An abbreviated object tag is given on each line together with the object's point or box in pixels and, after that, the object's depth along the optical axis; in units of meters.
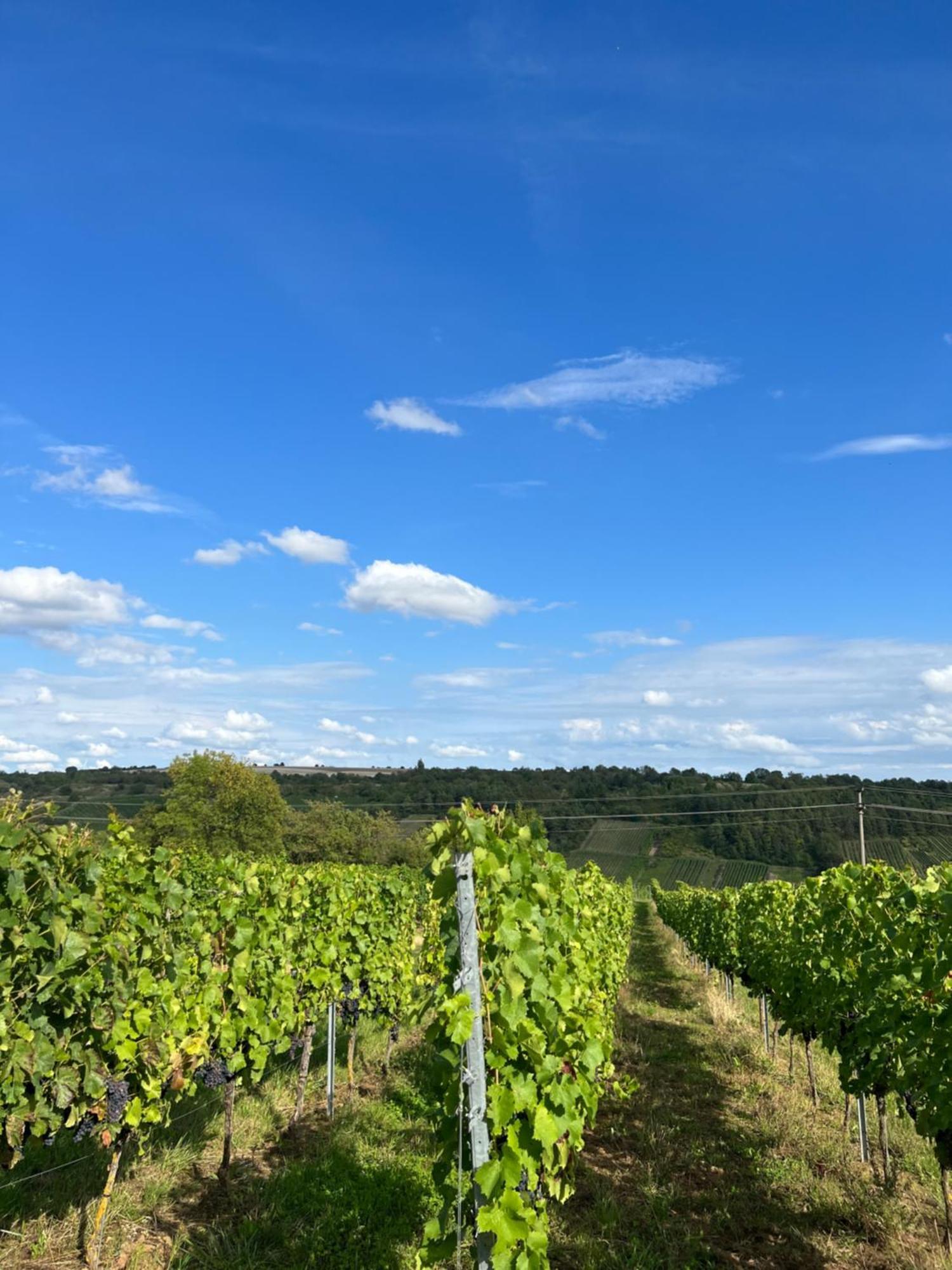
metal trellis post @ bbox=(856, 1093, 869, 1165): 6.79
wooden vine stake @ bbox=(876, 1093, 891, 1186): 6.04
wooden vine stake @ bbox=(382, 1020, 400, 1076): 9.90
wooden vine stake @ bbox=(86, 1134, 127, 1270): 4.56
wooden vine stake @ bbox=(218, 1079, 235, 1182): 5.83
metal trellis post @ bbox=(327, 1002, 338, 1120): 7.78
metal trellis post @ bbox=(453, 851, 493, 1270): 3.27
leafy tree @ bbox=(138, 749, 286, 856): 42.97
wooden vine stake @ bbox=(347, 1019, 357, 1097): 8.66
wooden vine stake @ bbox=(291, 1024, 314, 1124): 7.45
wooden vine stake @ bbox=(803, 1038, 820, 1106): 8.41
